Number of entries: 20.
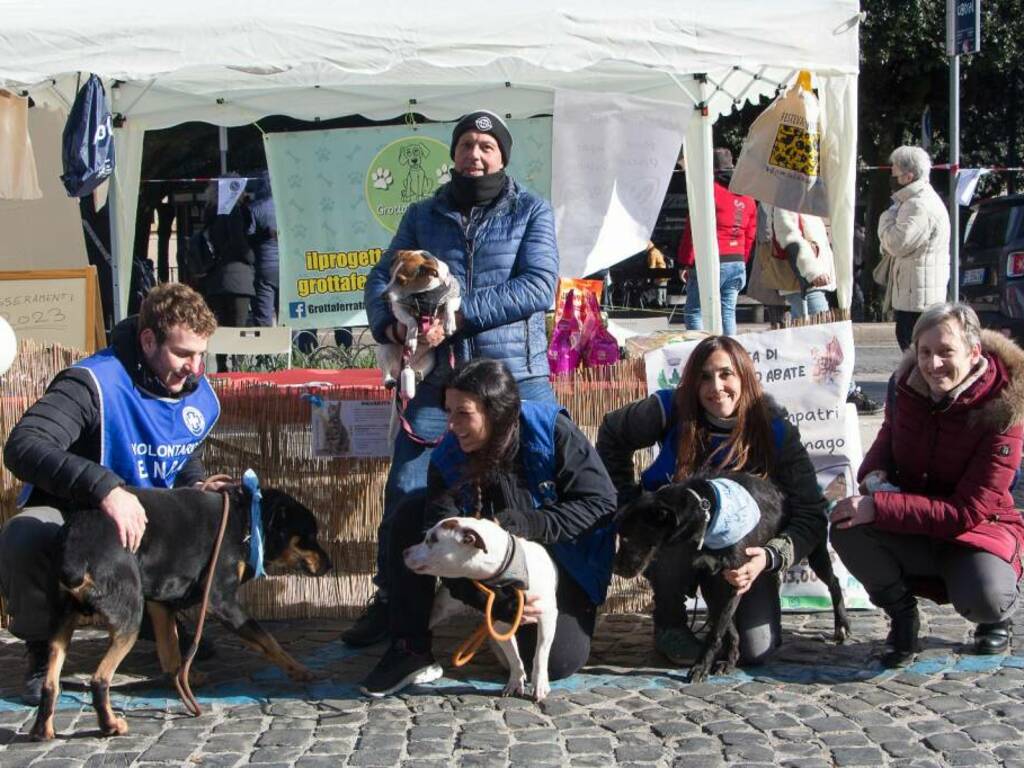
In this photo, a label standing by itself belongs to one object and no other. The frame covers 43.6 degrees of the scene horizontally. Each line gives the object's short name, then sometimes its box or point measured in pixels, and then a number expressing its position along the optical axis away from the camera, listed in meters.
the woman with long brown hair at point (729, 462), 4.25
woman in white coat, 8.16
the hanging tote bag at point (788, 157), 6.28
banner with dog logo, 7.84
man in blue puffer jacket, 4.41
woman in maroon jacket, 4.13
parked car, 9.90
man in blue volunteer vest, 3.74
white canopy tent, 6.22
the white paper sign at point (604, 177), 6.83
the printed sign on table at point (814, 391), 4.95
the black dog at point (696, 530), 3.91
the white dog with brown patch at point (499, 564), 3.70
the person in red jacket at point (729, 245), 8.91
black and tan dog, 3.60
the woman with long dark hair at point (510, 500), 3.97
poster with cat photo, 4.98
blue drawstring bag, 6.53
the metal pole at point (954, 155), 10.50
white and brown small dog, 4.25
